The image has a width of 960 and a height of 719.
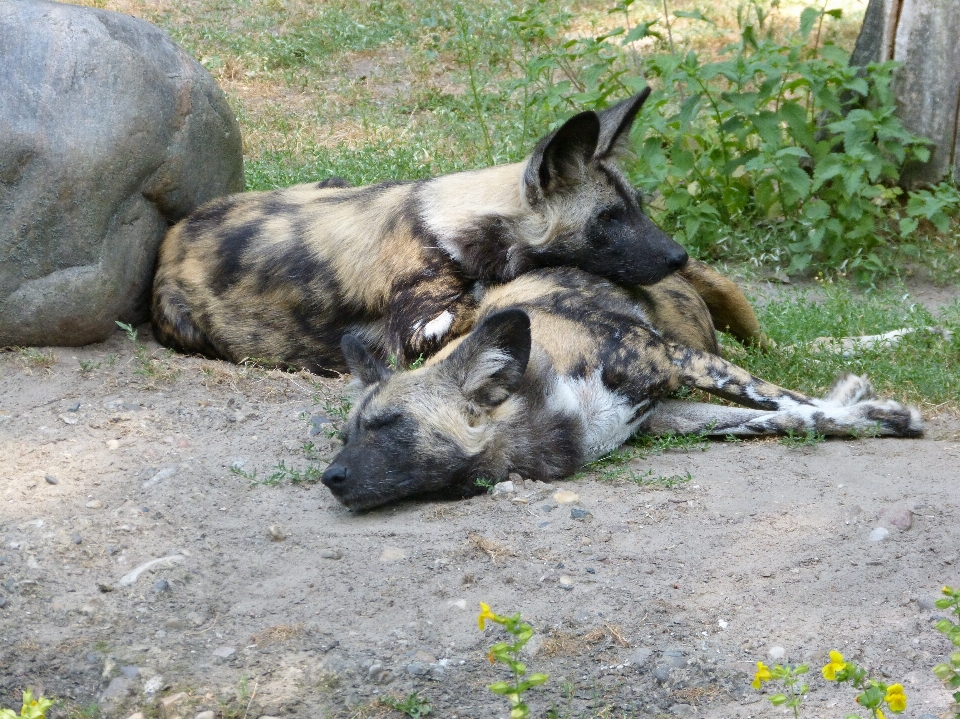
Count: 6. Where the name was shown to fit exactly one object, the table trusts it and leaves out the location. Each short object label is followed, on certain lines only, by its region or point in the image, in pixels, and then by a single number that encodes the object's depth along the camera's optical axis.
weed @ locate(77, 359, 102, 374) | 9.37
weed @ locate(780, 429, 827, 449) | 8.07
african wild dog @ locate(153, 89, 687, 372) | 9.17
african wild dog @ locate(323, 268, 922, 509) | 7.38
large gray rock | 9.20
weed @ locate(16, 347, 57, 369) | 9.38
